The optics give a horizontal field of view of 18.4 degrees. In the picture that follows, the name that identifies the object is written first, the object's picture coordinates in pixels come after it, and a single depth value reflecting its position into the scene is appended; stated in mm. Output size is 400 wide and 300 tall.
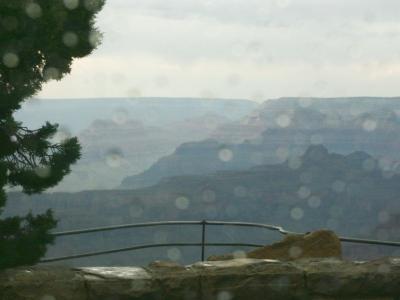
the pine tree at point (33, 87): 9442
